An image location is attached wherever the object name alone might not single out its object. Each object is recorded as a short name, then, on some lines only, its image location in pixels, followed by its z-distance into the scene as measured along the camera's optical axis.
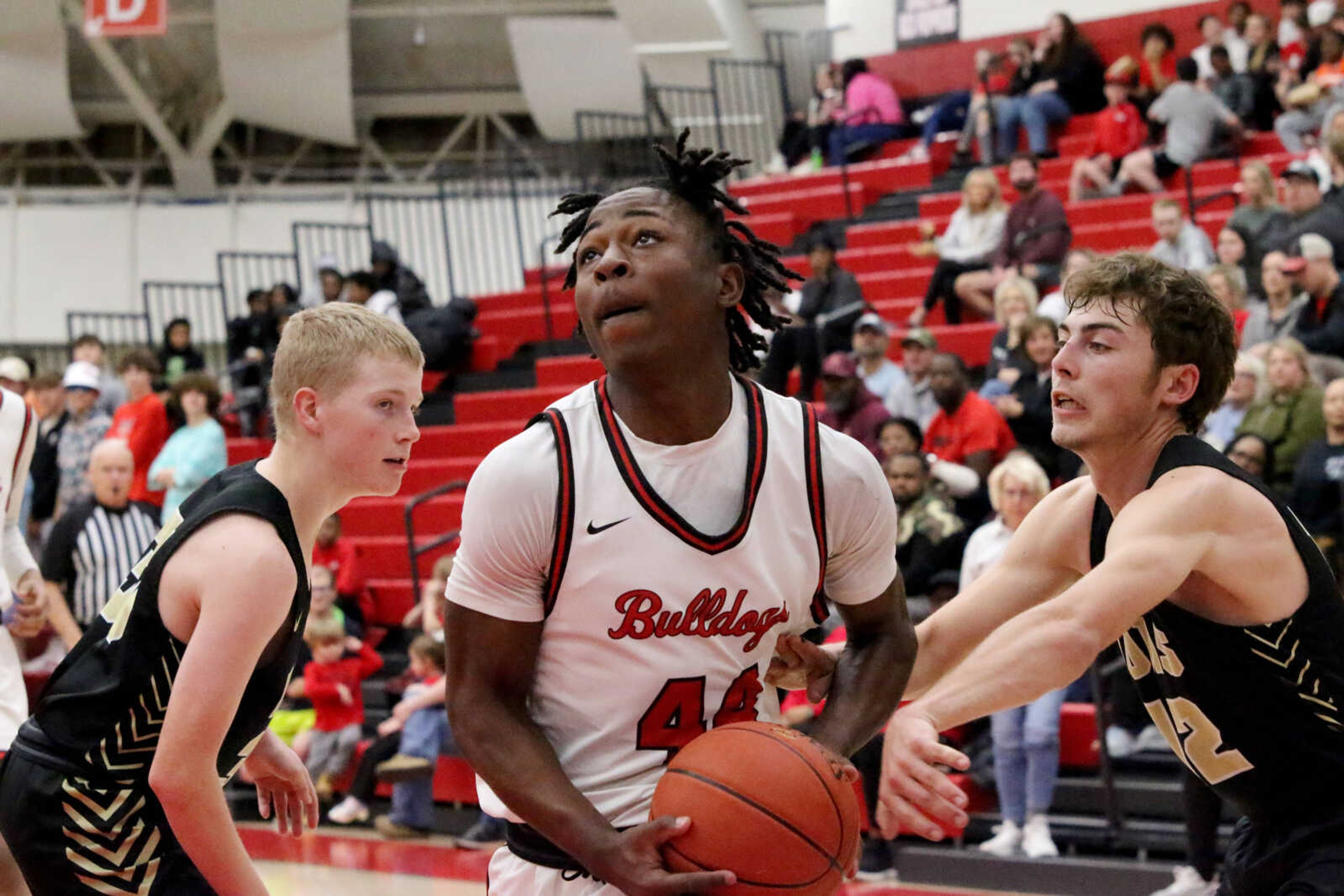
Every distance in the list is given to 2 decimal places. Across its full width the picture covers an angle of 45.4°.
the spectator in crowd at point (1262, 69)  11.87
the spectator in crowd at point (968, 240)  10.71
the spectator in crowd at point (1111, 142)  11.71
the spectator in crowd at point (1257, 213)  9.30
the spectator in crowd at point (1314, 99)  11.06
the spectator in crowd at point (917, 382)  9.02
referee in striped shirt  8.10
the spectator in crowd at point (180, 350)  14.55
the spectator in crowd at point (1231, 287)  8.24
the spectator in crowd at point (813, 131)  14.55
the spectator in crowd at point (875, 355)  9.43
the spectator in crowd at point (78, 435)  11.27
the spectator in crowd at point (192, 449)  10.34
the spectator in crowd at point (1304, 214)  8.82
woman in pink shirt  14.47
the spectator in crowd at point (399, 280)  13.29
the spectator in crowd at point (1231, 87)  11.88
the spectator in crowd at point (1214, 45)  12.40
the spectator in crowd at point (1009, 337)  8.77
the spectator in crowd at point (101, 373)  13.12
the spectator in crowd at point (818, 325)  9.99
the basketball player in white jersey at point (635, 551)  2.66
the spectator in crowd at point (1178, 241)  9.46
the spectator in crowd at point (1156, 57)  12.88
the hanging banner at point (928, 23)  15.15
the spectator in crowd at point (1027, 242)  10.20
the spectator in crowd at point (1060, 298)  8.73
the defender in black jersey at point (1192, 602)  2.84
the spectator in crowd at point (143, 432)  11.19
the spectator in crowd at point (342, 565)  9.97
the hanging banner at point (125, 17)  13.25
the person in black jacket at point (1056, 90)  13.00
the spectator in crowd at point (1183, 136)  11.52
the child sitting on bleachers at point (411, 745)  8.12
